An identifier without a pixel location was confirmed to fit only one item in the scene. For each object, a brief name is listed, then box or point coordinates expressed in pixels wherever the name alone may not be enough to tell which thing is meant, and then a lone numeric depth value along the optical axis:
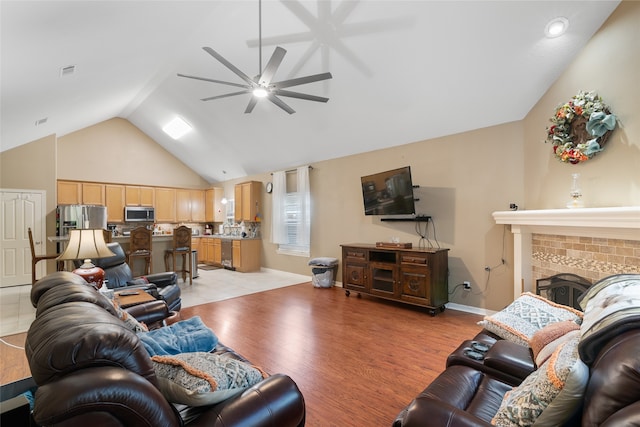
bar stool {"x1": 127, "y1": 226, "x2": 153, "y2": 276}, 5.44
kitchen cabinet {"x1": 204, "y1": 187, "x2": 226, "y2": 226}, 9.14
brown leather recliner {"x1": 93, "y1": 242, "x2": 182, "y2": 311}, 3.68
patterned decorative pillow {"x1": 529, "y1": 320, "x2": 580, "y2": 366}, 1.45
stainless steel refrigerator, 6.48
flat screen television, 4.33
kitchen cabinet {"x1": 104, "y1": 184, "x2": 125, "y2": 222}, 7.74
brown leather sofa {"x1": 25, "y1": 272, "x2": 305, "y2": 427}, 0.79
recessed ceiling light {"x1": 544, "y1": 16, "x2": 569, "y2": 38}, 2.82
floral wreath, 2.80
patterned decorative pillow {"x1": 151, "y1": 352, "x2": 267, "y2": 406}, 1.12
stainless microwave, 7.95
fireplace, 2.59
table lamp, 2.51
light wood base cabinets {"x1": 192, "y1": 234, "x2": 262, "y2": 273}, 7.33
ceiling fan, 2.86
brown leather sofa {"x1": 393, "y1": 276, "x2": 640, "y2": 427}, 0.79
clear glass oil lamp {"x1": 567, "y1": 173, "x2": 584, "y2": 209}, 3.02
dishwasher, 7.59
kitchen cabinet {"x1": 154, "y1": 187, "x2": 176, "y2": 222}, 8.55
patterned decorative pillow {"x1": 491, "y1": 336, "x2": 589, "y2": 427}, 0.93
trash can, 5.72
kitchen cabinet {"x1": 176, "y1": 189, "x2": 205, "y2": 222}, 8.95
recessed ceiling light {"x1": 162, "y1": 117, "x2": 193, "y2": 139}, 7.04
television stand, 4.05
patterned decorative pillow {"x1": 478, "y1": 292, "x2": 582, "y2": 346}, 1.99
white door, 6.04
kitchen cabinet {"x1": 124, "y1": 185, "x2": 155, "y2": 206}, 8.05
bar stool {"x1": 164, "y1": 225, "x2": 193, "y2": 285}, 5.92
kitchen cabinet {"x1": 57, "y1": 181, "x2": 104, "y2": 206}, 7.16
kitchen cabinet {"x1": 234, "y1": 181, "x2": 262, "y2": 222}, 7.61
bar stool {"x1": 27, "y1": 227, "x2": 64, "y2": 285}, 5.19
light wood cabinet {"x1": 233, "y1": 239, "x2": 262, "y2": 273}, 7.31
